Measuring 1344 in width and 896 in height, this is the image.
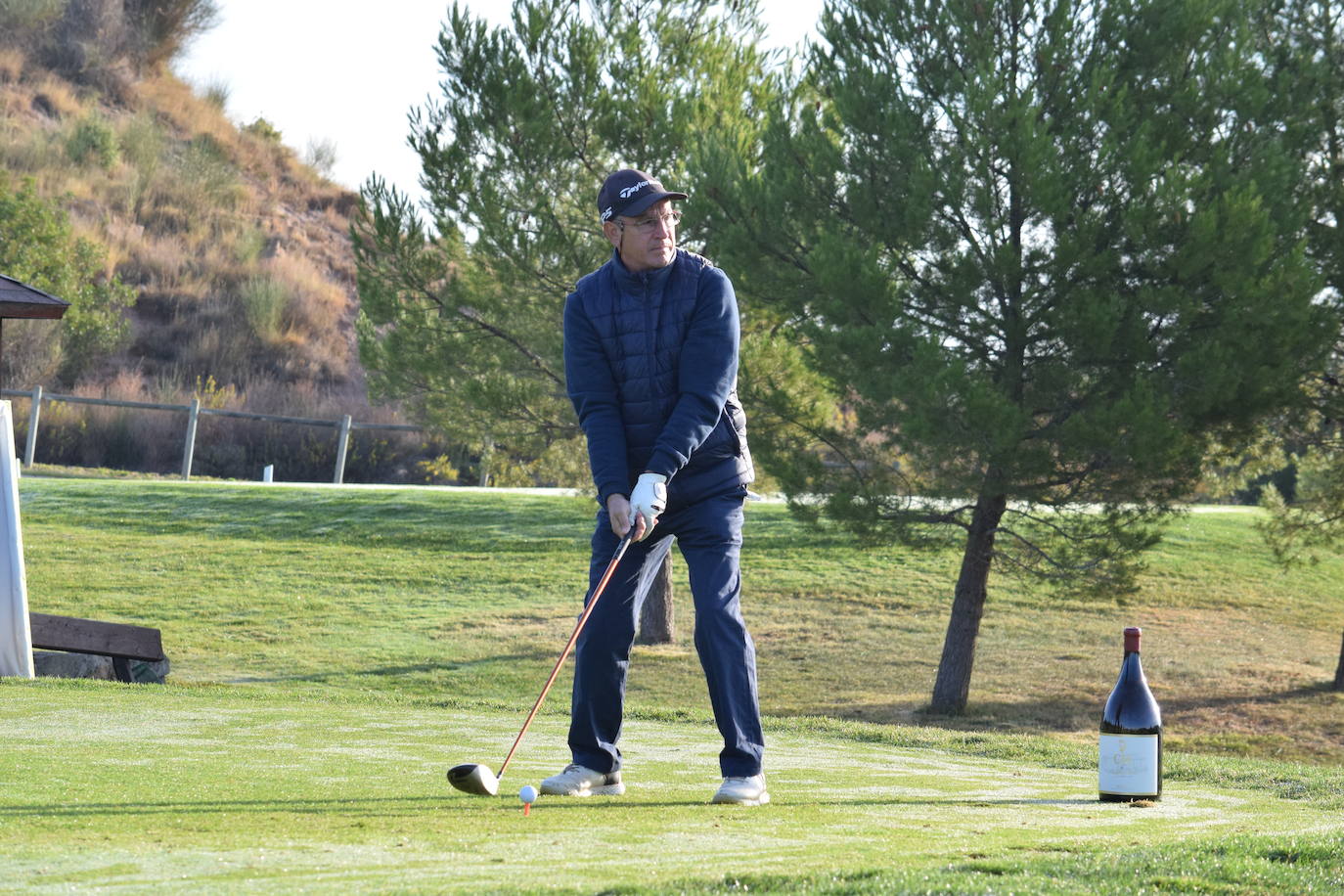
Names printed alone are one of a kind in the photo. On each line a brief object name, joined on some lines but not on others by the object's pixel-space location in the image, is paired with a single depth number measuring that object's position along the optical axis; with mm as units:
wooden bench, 20609
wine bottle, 9844
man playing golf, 9344
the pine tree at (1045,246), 23234
